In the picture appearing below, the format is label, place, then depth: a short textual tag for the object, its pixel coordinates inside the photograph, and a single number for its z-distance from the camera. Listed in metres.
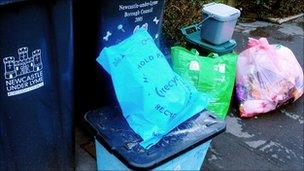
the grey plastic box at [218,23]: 3.31
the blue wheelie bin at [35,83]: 2.02
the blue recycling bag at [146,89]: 2.26
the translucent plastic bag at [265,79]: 3.49
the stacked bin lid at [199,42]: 3.35
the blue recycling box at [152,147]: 2.22
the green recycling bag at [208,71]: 3.19
